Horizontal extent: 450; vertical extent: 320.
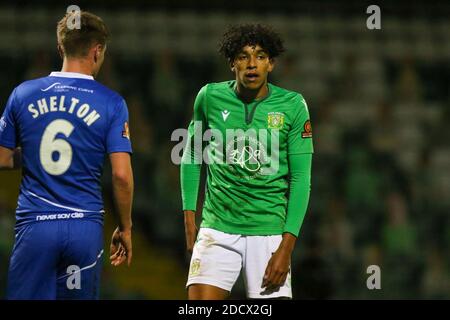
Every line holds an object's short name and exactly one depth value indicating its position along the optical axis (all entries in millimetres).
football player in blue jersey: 9375
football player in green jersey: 10227
